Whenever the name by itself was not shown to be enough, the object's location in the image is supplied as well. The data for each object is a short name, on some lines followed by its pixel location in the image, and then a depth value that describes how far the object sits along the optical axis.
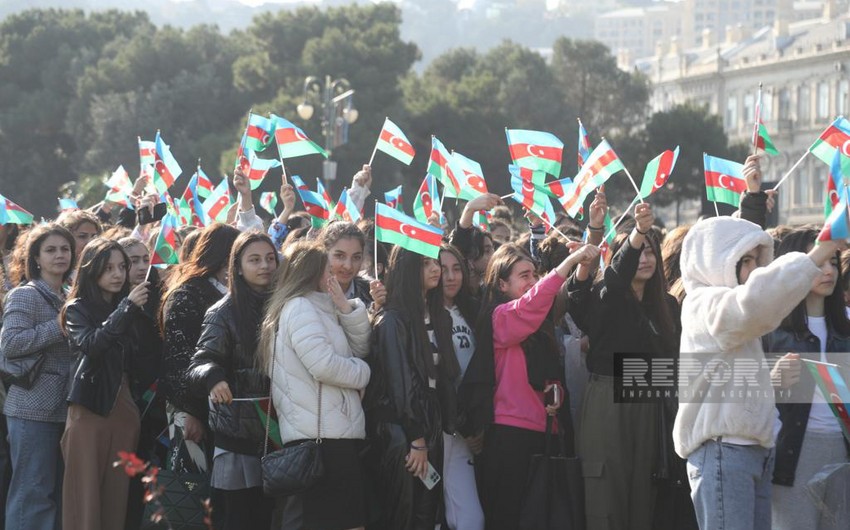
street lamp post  26.64
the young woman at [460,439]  6.72
